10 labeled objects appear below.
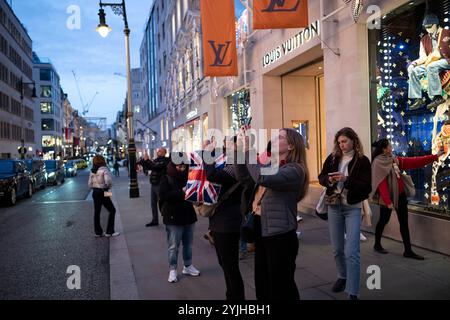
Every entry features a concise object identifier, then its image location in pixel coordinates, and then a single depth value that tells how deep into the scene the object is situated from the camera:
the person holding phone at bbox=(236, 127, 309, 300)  3.42
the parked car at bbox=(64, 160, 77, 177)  37.97
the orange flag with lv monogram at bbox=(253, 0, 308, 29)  8.96
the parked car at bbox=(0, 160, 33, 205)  15.63
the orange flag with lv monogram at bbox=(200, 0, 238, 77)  12.33
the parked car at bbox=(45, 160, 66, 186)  27.19
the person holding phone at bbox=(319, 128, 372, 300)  4.39
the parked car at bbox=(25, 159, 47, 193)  21.33
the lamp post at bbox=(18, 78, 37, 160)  34.31
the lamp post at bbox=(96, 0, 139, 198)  16.14
